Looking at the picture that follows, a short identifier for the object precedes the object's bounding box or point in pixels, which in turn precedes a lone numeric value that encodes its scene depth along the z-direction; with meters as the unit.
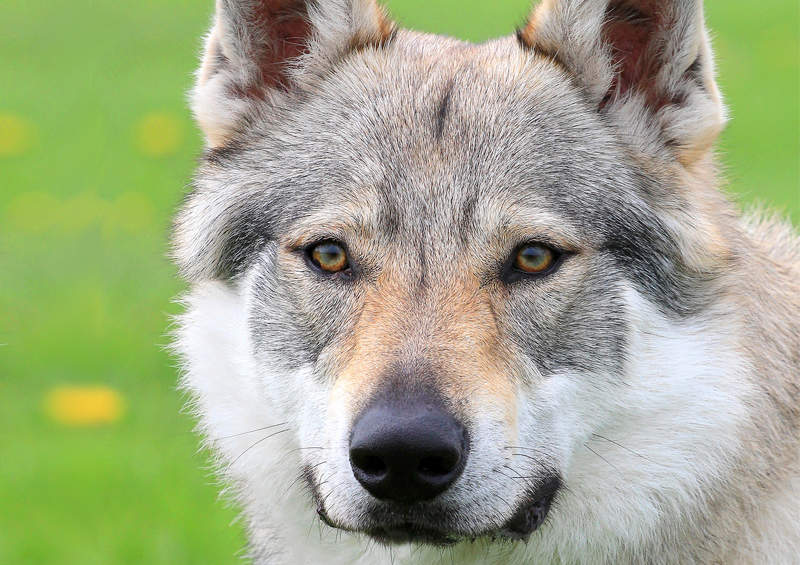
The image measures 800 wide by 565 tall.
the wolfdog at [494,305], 7.97
